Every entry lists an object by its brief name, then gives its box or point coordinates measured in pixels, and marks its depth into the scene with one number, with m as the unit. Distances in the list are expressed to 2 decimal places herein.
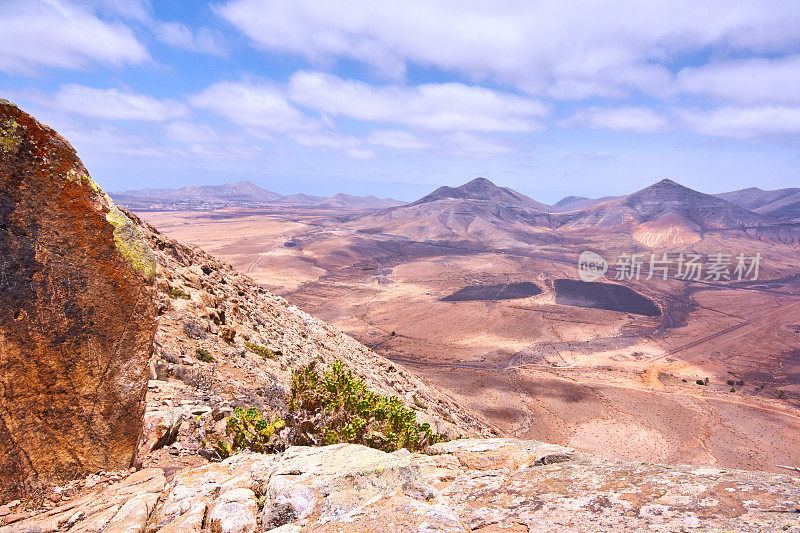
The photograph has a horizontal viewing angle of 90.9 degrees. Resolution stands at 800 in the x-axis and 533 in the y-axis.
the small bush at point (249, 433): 6.21
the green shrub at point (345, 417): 7.72
